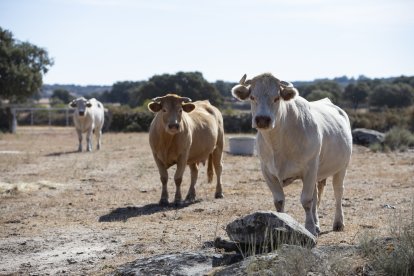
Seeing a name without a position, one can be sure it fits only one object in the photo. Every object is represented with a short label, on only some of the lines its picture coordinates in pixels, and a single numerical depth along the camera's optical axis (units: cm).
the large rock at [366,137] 2575
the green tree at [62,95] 10338
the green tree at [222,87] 6594
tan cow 1166
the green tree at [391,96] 5091
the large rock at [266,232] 617
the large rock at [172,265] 598
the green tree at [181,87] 6091
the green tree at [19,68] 3794
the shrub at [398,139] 2405
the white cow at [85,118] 2428
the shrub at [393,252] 520
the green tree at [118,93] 9538
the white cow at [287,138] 727
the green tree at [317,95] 4294
